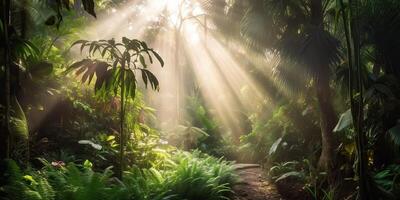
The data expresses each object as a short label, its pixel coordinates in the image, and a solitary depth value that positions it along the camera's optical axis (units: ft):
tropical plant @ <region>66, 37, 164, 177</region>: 18.29
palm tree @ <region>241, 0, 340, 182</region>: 25.40
